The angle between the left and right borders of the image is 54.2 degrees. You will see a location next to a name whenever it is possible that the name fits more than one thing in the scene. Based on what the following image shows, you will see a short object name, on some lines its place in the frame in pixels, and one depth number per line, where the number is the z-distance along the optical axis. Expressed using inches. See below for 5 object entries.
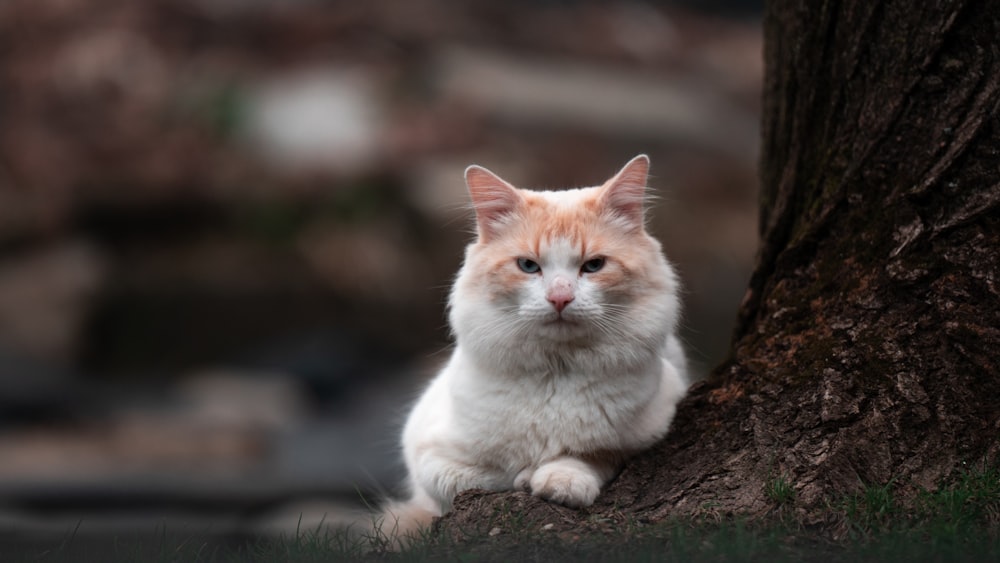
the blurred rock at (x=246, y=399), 354.0
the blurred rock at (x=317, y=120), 404.5
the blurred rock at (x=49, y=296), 381.7
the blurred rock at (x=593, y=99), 422.6
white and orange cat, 125.2
